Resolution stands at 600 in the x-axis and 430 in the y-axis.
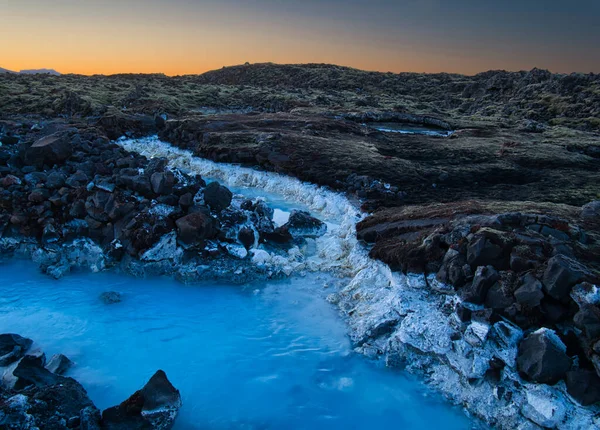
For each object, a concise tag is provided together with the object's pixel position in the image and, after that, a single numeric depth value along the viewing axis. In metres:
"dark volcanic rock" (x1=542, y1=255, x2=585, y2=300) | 8.16
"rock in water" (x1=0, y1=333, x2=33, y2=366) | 8.34
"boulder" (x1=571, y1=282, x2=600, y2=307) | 7.71
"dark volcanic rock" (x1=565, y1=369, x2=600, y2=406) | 7.01
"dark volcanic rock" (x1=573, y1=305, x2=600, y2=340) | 7.40
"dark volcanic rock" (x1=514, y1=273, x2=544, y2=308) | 8.32
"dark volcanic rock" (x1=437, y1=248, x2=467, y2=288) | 9.79
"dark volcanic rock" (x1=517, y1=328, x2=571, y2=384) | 7.40
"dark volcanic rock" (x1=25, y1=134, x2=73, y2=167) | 15.85
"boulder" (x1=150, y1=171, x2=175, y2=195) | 13.93
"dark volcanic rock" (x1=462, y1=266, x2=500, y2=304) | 9.08
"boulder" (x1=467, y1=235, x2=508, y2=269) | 9.59
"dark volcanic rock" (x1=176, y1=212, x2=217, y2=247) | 12.94
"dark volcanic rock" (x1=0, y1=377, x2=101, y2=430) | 6.04
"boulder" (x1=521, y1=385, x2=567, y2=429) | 7.04
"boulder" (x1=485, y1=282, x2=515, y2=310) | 8.69
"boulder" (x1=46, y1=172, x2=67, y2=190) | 14.45
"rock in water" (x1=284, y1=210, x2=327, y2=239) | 15.31
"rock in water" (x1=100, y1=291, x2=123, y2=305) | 11.05
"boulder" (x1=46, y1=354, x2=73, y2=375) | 8.40
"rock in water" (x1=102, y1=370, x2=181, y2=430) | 6.69
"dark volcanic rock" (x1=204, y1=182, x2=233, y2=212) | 14.31
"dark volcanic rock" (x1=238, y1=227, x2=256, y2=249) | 13.68
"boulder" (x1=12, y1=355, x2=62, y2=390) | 7.42
